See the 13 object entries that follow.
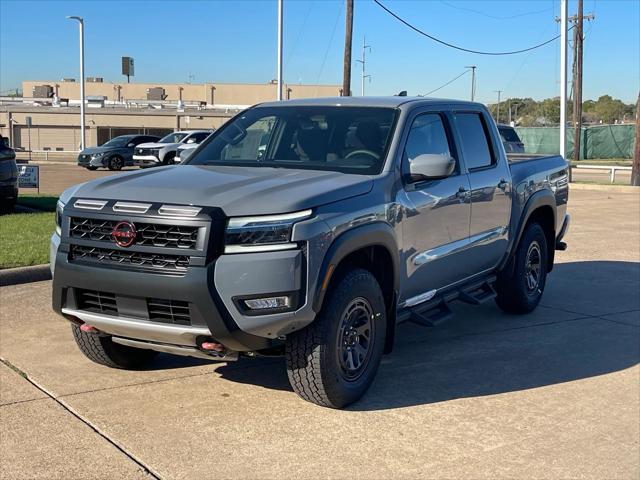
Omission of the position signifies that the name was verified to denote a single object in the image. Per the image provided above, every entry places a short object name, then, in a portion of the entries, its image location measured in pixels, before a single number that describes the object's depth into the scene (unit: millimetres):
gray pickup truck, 4449
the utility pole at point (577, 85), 45938
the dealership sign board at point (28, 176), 15992
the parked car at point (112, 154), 33344
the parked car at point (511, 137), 19141
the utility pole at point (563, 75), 25312
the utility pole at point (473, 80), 78175
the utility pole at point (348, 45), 34656
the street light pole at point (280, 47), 31631
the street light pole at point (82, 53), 43906
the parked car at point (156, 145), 31000
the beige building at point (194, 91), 86250
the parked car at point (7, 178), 12828
